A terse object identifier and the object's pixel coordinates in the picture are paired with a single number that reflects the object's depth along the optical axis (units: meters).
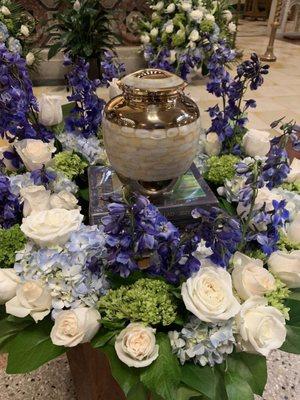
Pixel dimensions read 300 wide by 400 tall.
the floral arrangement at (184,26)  3.52
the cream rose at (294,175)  1.10
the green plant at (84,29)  3.50
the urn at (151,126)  0.86
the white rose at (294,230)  0.90
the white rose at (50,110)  1.12
